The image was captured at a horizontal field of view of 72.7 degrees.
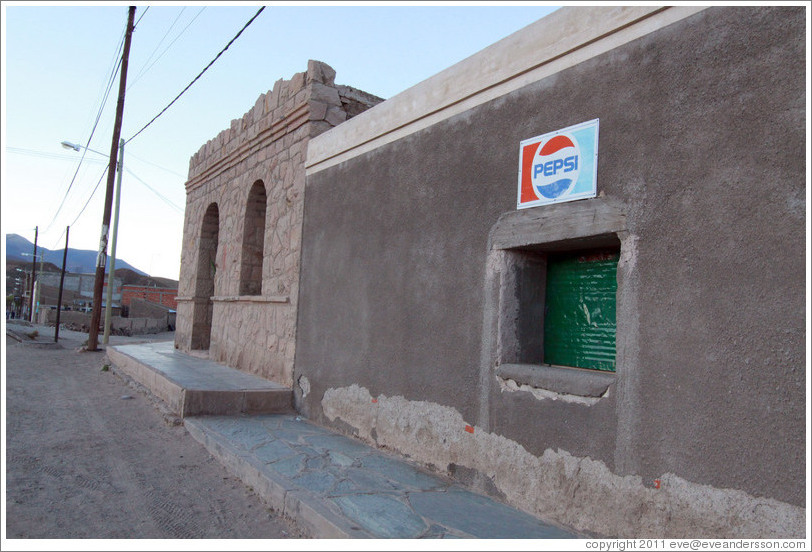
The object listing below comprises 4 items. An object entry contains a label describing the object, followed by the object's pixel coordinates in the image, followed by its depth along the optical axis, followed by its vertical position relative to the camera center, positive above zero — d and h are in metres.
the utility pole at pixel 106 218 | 13.53 +2.13
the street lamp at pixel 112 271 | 15.95 +1.03
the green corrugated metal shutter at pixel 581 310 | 3.34 +0.12
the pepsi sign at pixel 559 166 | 3.18 +0.98
